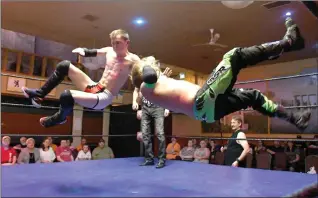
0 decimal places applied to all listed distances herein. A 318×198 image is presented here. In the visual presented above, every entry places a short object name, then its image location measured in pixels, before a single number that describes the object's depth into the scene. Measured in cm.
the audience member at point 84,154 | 494
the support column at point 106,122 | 809
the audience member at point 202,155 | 470
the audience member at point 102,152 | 554
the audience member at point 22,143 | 488
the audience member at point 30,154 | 410
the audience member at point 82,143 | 586
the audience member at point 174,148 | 516
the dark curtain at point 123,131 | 726
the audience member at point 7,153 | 365
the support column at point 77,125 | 732
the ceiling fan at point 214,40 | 545
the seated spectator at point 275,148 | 545
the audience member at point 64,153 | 466
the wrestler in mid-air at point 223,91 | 154
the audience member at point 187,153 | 495
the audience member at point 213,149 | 527
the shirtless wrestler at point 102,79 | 183
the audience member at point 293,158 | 481
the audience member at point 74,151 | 522
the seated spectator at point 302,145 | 530
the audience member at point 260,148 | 530
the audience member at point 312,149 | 501
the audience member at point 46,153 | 423
